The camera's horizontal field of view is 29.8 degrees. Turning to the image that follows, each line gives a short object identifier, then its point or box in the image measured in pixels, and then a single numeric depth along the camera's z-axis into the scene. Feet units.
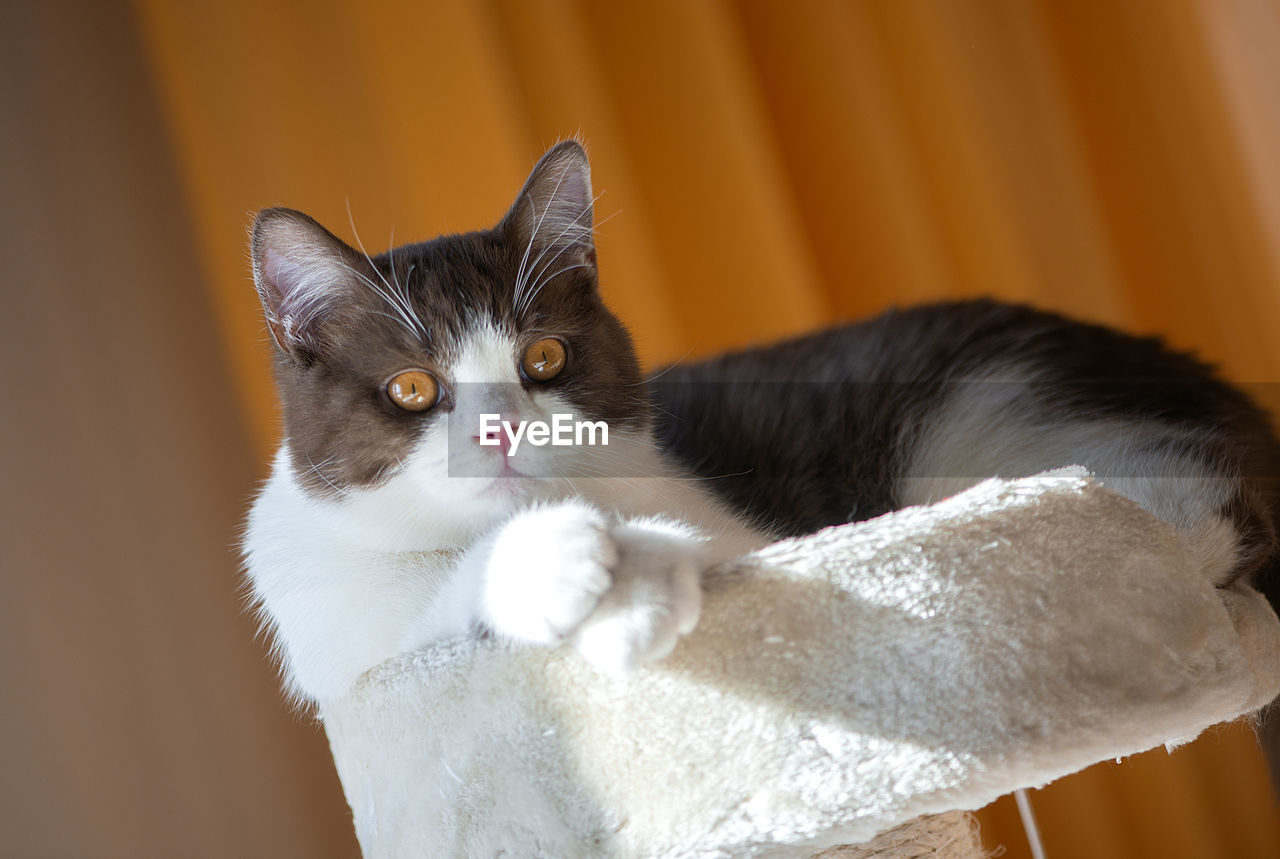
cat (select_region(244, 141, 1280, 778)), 1.97
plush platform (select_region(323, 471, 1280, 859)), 1.95
